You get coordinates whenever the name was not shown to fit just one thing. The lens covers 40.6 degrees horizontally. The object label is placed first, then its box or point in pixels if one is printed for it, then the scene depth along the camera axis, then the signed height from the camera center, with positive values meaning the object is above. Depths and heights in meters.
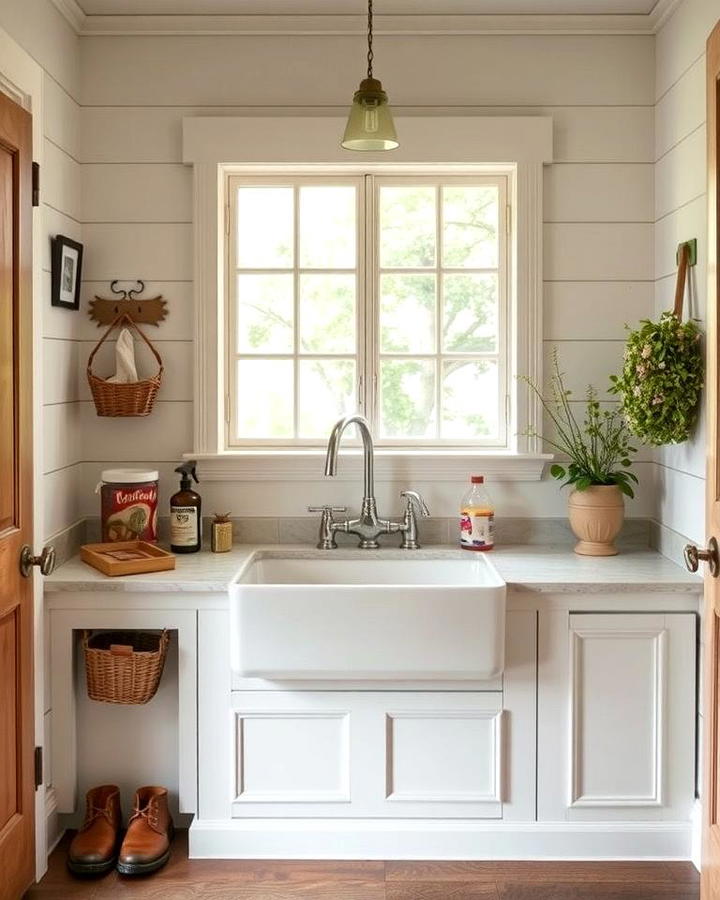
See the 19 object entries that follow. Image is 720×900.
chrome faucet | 3.06 -0.27
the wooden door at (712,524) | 2.16 -0.19
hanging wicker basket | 3.02 +0.13
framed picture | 2.85 +0.50
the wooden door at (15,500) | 2.30 -0.15
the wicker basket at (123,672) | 2.61 -0.63
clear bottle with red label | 3.02 -0.27
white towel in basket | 3.06 +0.24
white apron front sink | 2.51 -0.50
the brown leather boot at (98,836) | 2.55 -1.07
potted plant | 2.96 -0.08
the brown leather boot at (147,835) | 2.55 -1.07
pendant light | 2.39 +0.80
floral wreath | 2.67 +0.17
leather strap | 2.75 +0.46
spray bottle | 3.00 -0.25
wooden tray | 2.71 -0.34
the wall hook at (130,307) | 3.11 +0.42
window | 3.18 +0.43
